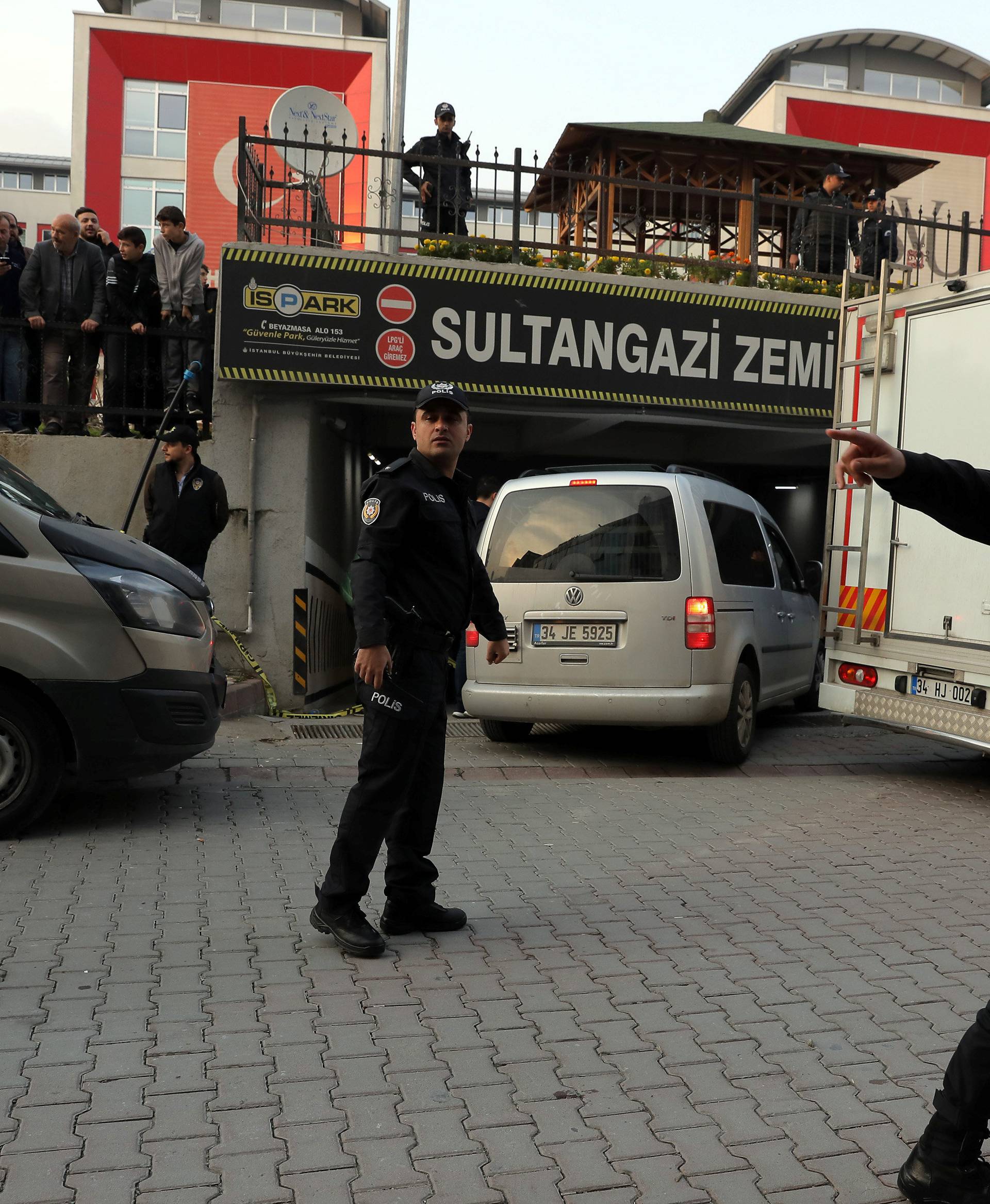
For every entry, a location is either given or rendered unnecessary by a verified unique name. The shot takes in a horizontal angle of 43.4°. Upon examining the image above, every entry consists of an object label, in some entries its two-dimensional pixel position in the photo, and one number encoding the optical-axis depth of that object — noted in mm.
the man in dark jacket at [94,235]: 11172
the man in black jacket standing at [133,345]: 10523
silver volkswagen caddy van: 8016
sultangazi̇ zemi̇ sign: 10320
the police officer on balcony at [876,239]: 12352
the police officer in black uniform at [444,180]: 11523
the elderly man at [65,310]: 10375
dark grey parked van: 5754
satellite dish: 11195
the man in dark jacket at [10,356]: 10492
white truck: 7270
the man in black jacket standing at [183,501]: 8953
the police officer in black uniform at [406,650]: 4219
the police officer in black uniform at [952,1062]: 2527
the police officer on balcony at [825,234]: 12828
